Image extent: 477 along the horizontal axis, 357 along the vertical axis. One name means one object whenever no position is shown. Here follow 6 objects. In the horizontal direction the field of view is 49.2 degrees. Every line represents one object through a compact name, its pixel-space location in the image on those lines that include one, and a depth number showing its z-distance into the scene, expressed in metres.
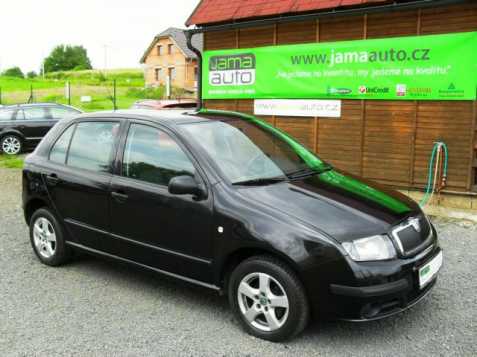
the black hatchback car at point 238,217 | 3.61
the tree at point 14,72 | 128.98
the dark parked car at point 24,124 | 15.98
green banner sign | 7.72
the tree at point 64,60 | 131.38
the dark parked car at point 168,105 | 16.42
